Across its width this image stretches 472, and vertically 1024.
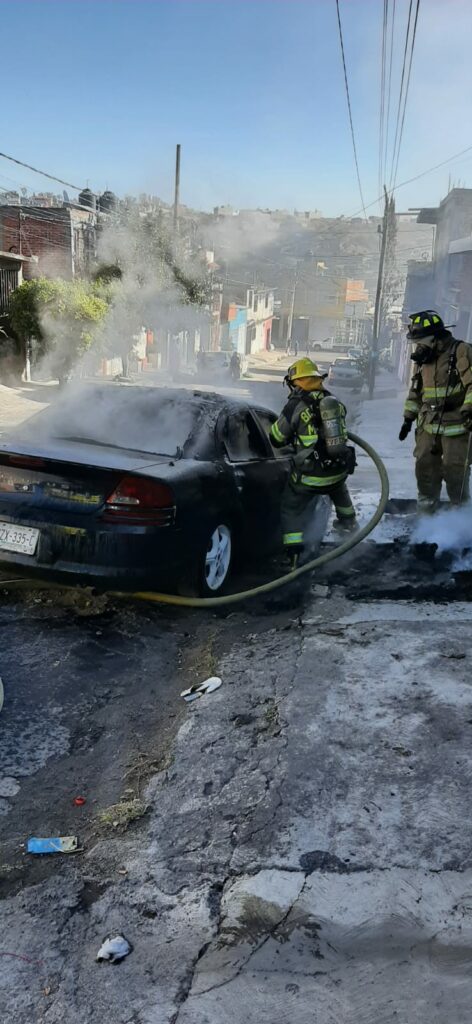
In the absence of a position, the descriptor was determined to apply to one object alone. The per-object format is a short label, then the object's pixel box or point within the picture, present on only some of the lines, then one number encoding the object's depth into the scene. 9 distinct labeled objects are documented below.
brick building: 27.91
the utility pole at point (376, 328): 31.12
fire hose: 4.54
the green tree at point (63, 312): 21.30
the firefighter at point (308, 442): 5.52
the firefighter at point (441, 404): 6.20
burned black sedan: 4.08
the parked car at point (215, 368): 32.56
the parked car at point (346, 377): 33.97
